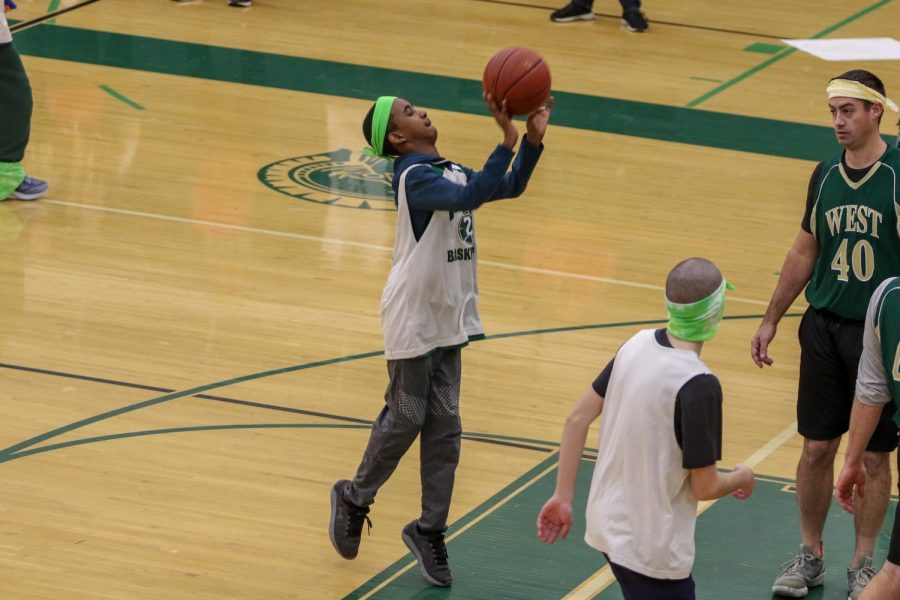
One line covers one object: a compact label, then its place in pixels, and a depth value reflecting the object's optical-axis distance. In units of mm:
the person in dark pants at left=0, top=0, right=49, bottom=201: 19859
